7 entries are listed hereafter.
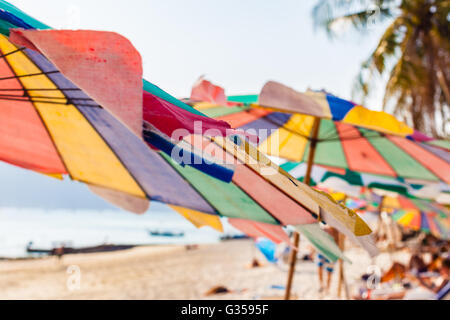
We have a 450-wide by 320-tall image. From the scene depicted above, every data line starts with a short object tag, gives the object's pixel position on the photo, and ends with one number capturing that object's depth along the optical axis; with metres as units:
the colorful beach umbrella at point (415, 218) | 7.01
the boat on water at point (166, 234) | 32.88
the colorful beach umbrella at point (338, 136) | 2.44
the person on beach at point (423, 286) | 3.87
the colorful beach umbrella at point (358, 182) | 4.49
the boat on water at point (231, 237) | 34.16
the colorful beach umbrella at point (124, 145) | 1.13
